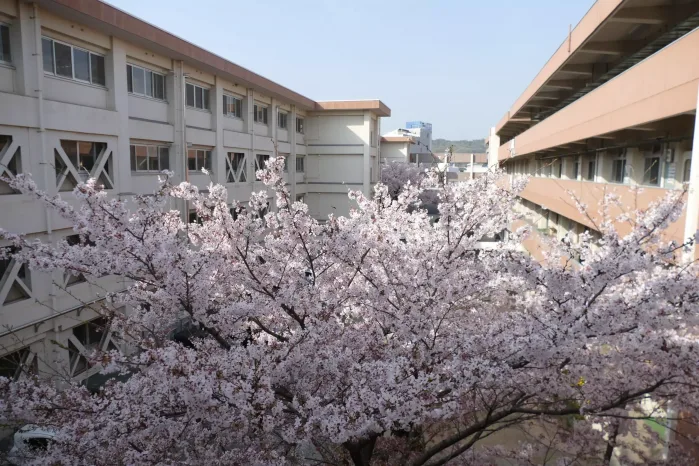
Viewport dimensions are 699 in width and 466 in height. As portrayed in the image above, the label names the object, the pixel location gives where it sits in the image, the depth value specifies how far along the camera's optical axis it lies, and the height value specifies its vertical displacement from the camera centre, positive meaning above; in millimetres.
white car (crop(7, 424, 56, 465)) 7676 -4393
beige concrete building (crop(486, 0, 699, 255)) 7121 +1541
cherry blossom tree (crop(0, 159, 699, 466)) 4180 -1612
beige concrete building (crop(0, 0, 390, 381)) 9148 +1356
